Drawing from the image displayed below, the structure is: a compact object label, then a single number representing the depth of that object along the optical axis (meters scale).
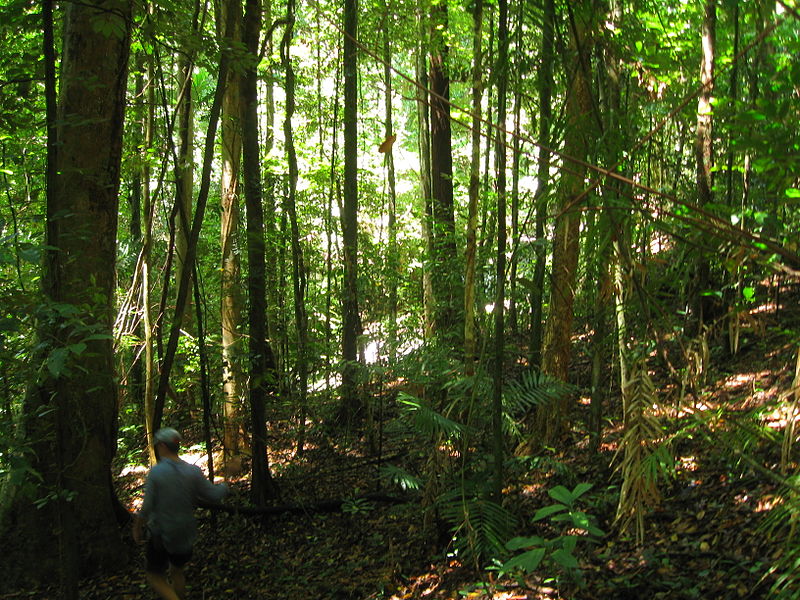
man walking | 4.47
